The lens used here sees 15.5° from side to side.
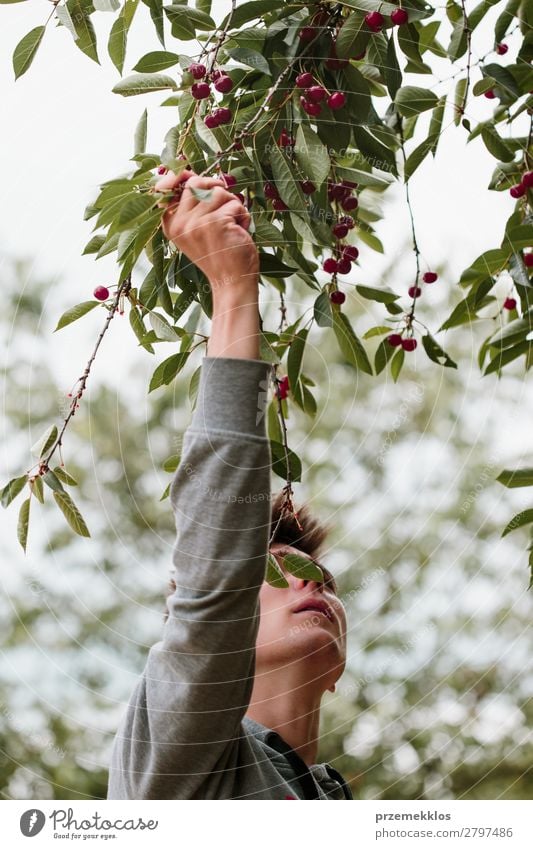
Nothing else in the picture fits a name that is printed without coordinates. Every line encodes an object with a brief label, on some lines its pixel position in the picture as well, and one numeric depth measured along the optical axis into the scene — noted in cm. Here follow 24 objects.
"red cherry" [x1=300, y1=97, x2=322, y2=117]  210
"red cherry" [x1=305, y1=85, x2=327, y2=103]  207
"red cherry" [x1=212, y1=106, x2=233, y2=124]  205
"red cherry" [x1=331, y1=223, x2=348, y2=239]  224
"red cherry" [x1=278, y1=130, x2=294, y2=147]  212
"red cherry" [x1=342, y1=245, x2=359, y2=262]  229
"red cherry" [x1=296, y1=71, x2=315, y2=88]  207
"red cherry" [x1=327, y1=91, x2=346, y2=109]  209
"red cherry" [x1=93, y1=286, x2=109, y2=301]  209
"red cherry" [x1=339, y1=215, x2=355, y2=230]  227
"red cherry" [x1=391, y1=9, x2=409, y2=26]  208
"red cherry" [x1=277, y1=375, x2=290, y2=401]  238
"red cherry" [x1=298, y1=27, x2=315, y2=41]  211
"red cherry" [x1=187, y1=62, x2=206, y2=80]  205
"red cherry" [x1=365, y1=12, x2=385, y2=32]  206
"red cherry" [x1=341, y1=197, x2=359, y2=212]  226
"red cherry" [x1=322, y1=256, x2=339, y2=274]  230
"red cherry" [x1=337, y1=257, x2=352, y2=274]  231
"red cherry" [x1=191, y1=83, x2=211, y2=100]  202
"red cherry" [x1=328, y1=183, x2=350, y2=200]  222
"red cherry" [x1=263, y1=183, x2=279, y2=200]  211
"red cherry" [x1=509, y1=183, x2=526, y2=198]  246
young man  181
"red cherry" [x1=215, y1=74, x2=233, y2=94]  205
